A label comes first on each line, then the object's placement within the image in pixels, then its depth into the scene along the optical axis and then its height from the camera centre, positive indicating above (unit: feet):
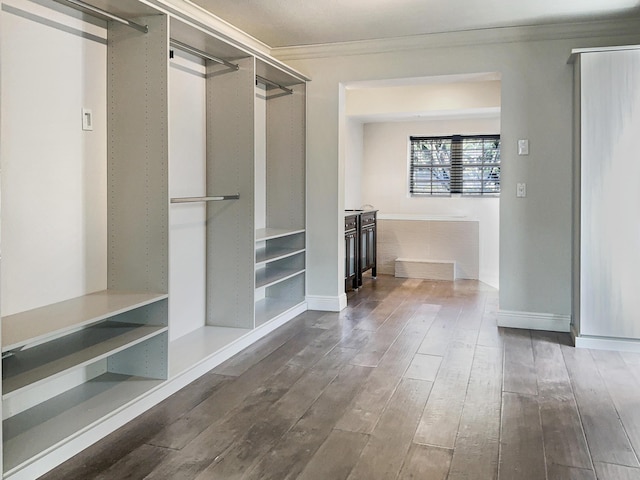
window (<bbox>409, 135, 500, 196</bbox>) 25.45 +2.30
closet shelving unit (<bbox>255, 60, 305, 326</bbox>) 16.61 +0.94
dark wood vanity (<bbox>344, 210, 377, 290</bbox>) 20.13 -1.14
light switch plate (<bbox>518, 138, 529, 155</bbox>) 14.60 +1.77
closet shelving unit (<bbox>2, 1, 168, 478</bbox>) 8.78 -0.46
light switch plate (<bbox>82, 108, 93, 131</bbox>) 9.37 +1.63
